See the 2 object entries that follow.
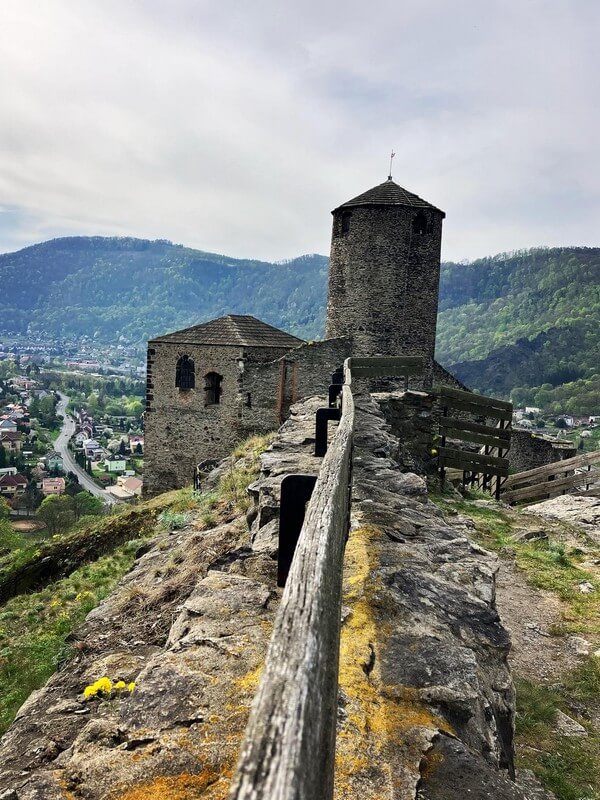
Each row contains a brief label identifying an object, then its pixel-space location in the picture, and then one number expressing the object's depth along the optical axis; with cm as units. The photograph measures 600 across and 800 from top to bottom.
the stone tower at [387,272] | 2011
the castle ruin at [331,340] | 1966
